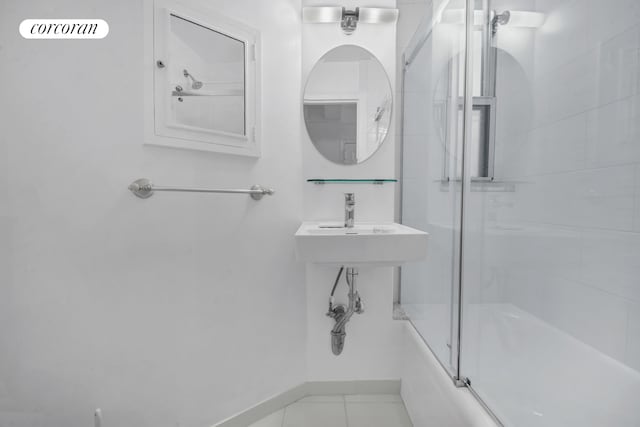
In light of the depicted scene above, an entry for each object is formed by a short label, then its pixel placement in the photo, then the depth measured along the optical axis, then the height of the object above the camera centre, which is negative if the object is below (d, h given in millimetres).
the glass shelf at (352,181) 1574 +85
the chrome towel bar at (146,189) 1040 +24
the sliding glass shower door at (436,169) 1120 +125
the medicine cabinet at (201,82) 1071 +424
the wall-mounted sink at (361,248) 1185 -186
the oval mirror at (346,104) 1590 +468
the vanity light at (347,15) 1547 +888
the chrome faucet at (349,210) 1504 -60
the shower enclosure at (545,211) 731 -28
